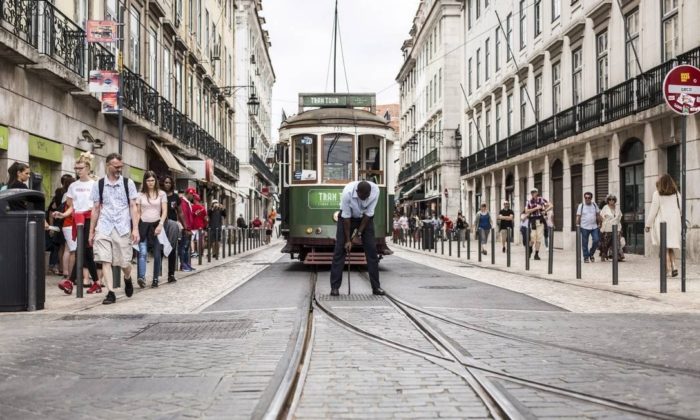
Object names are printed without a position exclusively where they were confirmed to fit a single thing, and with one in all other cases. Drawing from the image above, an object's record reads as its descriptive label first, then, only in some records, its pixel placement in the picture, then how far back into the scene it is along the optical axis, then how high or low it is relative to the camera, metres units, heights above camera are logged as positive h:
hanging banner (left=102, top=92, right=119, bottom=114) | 16.45 +2.51
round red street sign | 10.64 +1.75
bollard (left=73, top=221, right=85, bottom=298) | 9.80 -0.45
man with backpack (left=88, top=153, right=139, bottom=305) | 9.33 +0.02
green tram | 15.24 +1.06
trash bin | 8.30 -0.35
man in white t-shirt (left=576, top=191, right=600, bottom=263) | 18.19 +0.03
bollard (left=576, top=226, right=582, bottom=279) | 13.19 -0.57
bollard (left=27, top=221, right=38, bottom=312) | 8.38 -0.41
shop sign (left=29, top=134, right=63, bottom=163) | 15.05 +1.50
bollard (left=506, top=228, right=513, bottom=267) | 17.08 -0.66
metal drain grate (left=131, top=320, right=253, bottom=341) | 6.60 -0.93
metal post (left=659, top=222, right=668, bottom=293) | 10.58 -0.53
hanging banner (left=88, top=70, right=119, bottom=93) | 14.04 +2.53
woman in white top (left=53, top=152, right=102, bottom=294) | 10.55 +0.33
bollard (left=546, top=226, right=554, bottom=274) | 14.30 -0.59
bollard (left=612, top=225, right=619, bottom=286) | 11.66 -0.50
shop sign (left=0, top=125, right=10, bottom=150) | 13.46 +1.51
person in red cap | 15.47 -0.30
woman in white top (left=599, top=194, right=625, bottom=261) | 19.08 -0.05
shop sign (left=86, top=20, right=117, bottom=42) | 14.30 +3.46
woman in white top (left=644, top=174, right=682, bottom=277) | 12.82 +0.17
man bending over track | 9.99 -0.06
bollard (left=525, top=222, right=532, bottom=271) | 15.70 -0.70
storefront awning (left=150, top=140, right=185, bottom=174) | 24.38 +2.09
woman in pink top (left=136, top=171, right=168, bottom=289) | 11.96 +0.11
